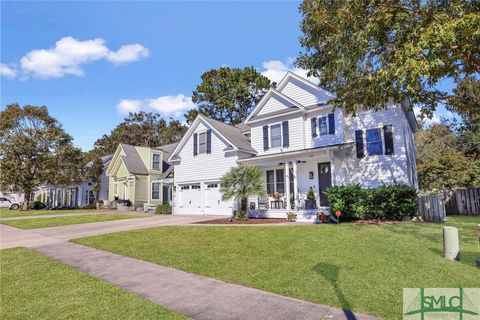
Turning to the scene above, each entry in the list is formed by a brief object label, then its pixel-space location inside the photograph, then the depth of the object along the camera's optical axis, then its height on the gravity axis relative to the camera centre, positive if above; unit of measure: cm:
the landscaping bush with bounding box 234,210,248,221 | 1600 -128
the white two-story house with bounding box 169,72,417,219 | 1569 +248
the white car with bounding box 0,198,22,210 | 4356 -86
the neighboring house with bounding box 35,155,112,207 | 3553 +31
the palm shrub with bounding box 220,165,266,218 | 1530 +44
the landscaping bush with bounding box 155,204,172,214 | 2344 -124
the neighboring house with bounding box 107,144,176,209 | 2902 +195
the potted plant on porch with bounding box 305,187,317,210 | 1641 -61
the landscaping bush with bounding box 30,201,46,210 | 3331 -107
